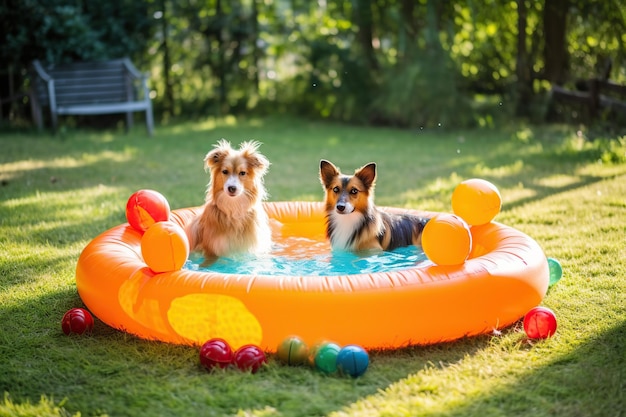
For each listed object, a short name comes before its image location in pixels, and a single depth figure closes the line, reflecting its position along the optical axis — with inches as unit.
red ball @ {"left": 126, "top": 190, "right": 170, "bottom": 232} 218.1
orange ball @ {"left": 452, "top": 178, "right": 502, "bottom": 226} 221.0
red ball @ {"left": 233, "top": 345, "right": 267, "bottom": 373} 153.3
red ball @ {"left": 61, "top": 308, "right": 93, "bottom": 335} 175.6
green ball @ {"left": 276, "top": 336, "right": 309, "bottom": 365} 155.0
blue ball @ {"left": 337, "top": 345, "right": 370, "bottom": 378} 149.5
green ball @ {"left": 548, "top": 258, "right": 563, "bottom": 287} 207.9
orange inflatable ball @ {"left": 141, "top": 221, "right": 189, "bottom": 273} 172.1
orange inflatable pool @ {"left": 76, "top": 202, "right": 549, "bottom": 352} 159.6
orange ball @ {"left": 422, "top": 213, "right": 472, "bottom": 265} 173.6
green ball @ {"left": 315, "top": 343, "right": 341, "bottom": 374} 151.4
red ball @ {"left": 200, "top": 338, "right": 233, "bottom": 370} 153.4
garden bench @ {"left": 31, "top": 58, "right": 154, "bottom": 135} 514.9
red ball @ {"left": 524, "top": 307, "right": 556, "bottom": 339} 171.0
